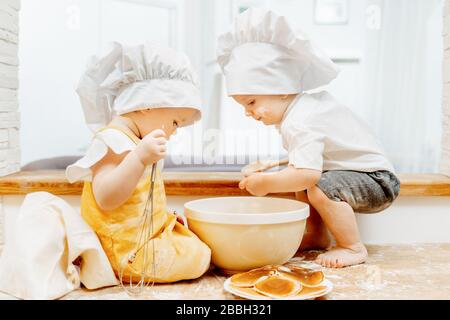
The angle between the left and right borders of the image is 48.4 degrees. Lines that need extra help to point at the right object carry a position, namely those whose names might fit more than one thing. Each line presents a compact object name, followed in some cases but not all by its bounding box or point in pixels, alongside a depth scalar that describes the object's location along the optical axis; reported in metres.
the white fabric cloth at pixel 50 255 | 0.90
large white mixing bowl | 0.98
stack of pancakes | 0.88
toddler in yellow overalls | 0.95
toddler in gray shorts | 1.09
